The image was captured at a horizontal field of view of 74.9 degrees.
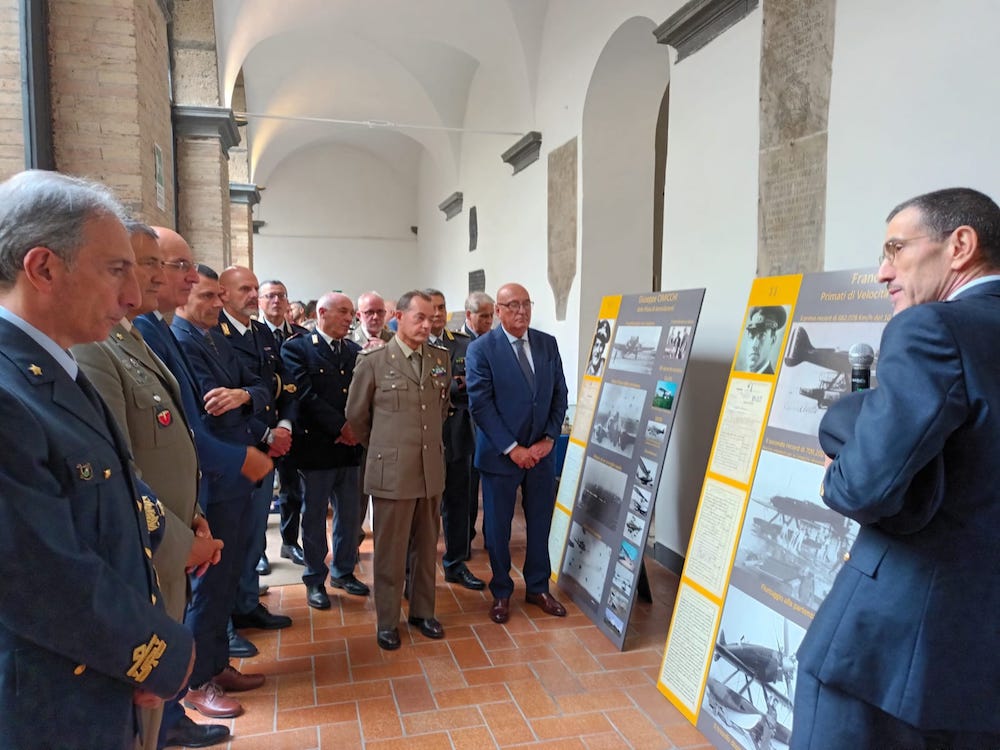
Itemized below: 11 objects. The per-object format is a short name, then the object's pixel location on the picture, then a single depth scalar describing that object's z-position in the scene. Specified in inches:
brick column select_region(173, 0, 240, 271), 254.5
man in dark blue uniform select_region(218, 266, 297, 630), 126.0
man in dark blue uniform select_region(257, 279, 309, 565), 169.1
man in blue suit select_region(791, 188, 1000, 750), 45.2
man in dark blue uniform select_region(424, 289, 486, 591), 160.9
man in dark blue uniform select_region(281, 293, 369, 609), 141.6
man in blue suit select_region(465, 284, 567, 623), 138.1
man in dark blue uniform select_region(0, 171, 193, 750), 38.5
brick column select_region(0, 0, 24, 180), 139.3
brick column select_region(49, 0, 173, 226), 154.5
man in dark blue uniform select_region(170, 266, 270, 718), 99.7
